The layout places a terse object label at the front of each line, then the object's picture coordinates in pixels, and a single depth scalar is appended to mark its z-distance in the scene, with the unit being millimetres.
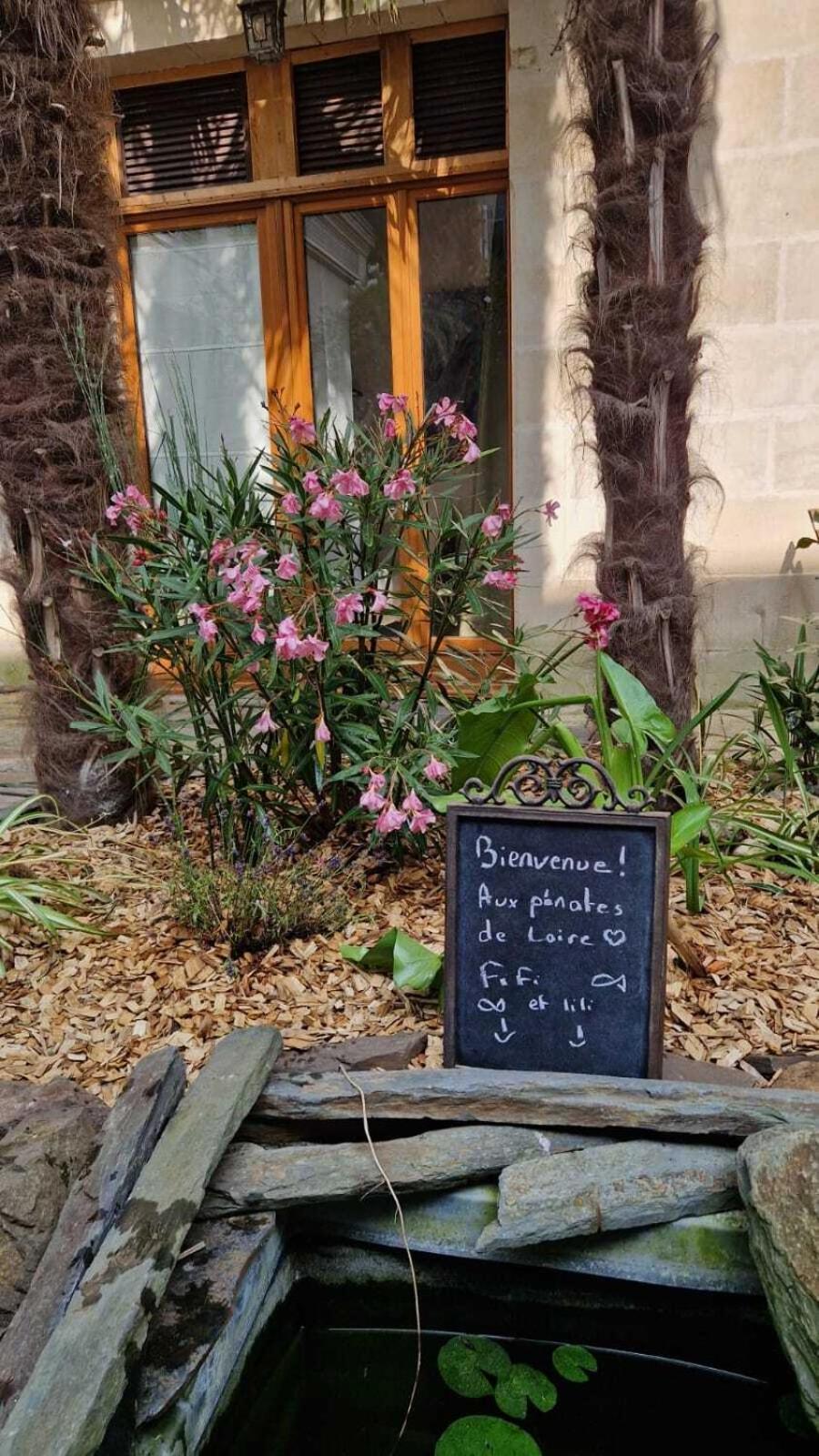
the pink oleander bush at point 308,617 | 2428
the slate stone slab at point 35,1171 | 1443
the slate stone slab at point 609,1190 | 1449
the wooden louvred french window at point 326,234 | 4289
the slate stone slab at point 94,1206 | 1268
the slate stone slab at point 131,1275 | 1099
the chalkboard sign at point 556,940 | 1656
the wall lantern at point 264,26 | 3959
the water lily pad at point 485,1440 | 1418
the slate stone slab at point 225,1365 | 1249
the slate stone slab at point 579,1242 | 1502
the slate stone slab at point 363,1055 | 1854
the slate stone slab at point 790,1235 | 1260
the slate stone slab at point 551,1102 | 1533
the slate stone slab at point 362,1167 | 1529
